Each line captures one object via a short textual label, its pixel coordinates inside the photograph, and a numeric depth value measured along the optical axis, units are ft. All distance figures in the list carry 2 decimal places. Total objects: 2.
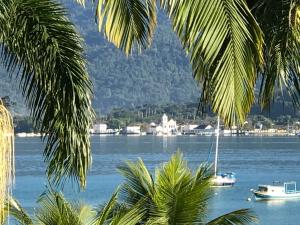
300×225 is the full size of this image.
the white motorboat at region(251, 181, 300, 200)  314.32
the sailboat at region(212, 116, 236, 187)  361.19
